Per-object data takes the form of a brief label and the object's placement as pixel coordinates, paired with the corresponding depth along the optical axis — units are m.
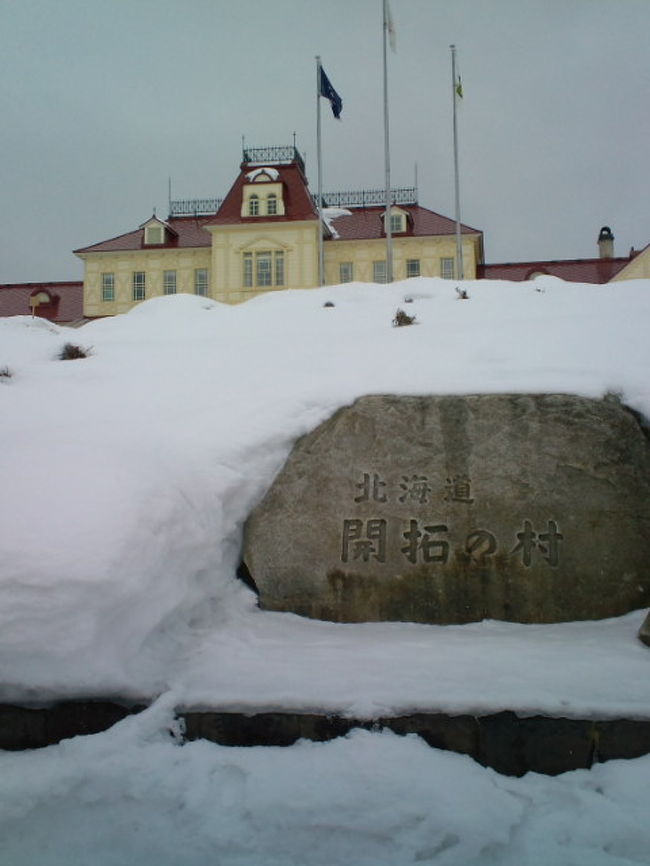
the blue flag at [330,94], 17.77
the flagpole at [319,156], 17.43
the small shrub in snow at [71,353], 6.19
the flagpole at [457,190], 17.97
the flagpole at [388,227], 16.32
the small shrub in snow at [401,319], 6.62
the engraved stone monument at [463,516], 4.04
